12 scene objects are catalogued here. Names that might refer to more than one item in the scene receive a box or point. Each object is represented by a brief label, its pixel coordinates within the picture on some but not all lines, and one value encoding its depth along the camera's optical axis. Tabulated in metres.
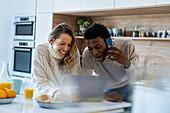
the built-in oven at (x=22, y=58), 4.60
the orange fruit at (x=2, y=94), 1.63
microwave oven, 4.59
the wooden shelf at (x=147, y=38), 3.33
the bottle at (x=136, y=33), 3.63
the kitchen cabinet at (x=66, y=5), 4.03
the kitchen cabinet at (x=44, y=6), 4.38
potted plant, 4.37
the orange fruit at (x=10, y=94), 1.67
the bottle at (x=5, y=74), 1.88
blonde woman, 2.13
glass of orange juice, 1.82
